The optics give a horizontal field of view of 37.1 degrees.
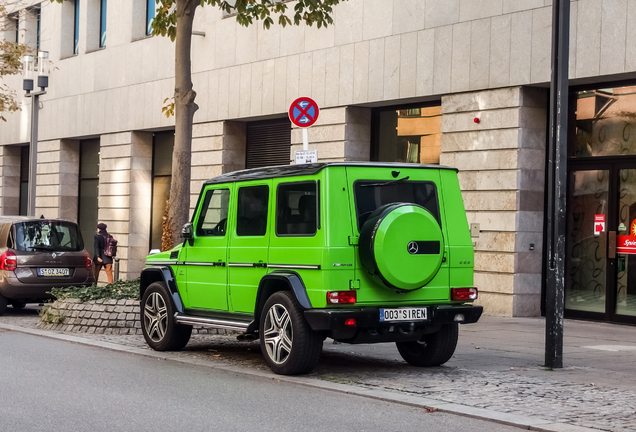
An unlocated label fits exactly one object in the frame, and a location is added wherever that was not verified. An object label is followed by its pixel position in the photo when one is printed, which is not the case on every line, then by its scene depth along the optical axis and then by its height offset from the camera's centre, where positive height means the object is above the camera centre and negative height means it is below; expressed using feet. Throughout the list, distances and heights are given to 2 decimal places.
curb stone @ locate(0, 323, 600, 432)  21.48 -4.40
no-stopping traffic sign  46.96 +5.81
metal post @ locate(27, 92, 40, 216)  79.51 +6.59
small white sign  42.24 +3.29
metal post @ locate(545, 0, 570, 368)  31.07 +1.78
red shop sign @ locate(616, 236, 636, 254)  47.60 -0.38
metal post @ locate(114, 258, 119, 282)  68.69 -3.24
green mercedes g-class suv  28.02 -0.98
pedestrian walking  70.64 -2.05
